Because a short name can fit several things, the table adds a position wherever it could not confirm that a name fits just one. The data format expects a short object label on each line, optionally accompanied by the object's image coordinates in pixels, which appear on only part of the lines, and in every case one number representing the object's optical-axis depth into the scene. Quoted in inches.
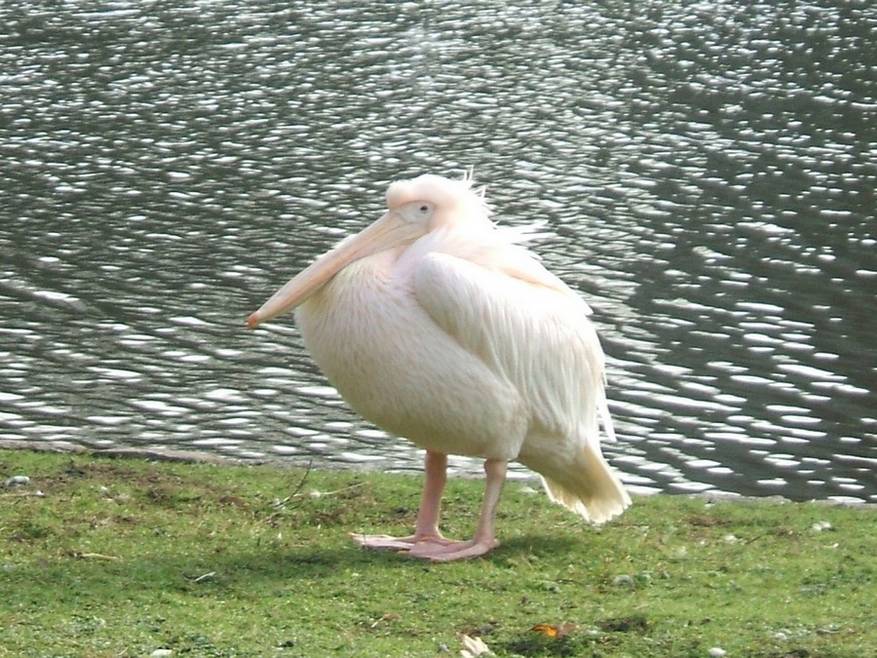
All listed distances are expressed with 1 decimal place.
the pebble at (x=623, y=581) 411.8
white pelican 424.2
